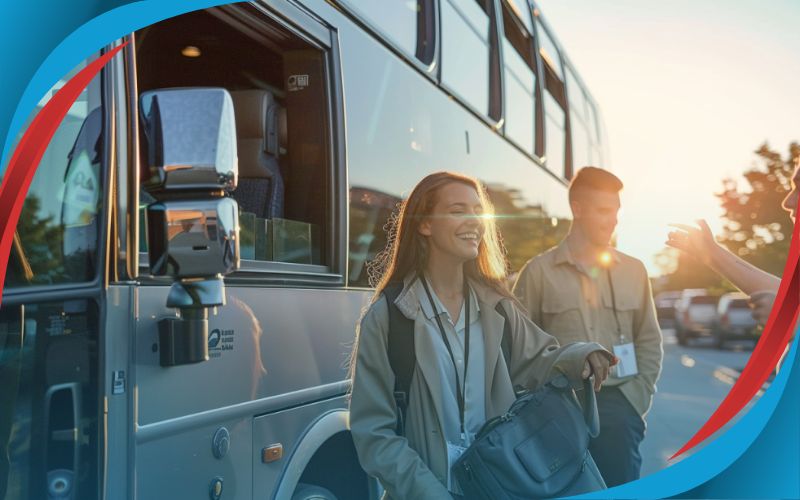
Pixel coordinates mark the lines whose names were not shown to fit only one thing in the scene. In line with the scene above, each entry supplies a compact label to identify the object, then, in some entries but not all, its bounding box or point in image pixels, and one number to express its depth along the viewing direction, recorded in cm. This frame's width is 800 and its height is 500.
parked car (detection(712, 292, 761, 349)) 1604
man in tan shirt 376
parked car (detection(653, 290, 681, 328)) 2311
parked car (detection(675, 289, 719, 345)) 2034
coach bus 186
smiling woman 246
